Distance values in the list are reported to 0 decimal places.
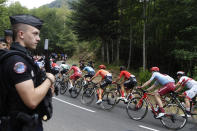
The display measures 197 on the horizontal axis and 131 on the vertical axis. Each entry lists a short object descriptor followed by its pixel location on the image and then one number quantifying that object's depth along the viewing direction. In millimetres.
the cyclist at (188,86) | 7812
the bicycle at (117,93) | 9266
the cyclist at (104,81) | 9550
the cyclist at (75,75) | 12372
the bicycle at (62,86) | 13023
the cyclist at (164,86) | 7283
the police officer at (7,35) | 4008
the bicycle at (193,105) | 7965
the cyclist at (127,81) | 9683
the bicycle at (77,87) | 11895
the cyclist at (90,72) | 12216
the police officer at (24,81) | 1713
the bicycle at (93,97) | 9324
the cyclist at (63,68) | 14164
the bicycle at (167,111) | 6816
